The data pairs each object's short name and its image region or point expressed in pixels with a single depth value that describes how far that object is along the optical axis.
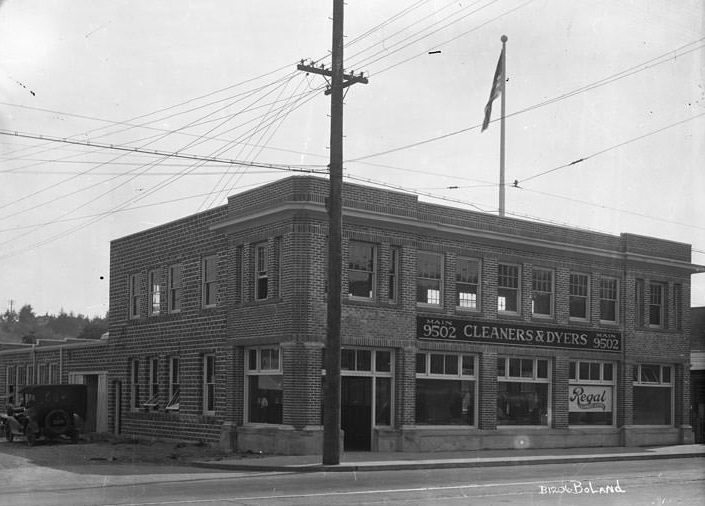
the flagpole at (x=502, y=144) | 39.31
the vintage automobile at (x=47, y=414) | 32.69
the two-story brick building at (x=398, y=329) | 27.02
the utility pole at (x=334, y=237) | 22.78
